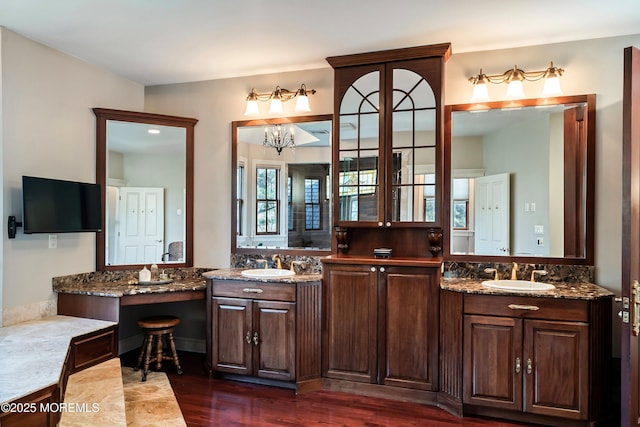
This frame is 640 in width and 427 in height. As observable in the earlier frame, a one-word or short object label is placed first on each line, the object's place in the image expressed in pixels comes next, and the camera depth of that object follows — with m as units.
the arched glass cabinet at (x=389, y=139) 3.19
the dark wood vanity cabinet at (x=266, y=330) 3.17
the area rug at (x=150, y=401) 2.68
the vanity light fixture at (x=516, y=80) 3.00
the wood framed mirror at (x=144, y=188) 3.67
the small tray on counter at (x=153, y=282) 3.50
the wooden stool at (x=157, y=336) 3.36
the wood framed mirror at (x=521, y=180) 3.02
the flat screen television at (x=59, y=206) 2.96
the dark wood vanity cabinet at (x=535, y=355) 2.56
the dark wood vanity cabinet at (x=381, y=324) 2.96
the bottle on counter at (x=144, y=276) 3.52
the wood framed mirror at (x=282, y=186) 3.62
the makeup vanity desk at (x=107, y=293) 3.16
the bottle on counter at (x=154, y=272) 3.73
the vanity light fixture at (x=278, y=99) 3.58
